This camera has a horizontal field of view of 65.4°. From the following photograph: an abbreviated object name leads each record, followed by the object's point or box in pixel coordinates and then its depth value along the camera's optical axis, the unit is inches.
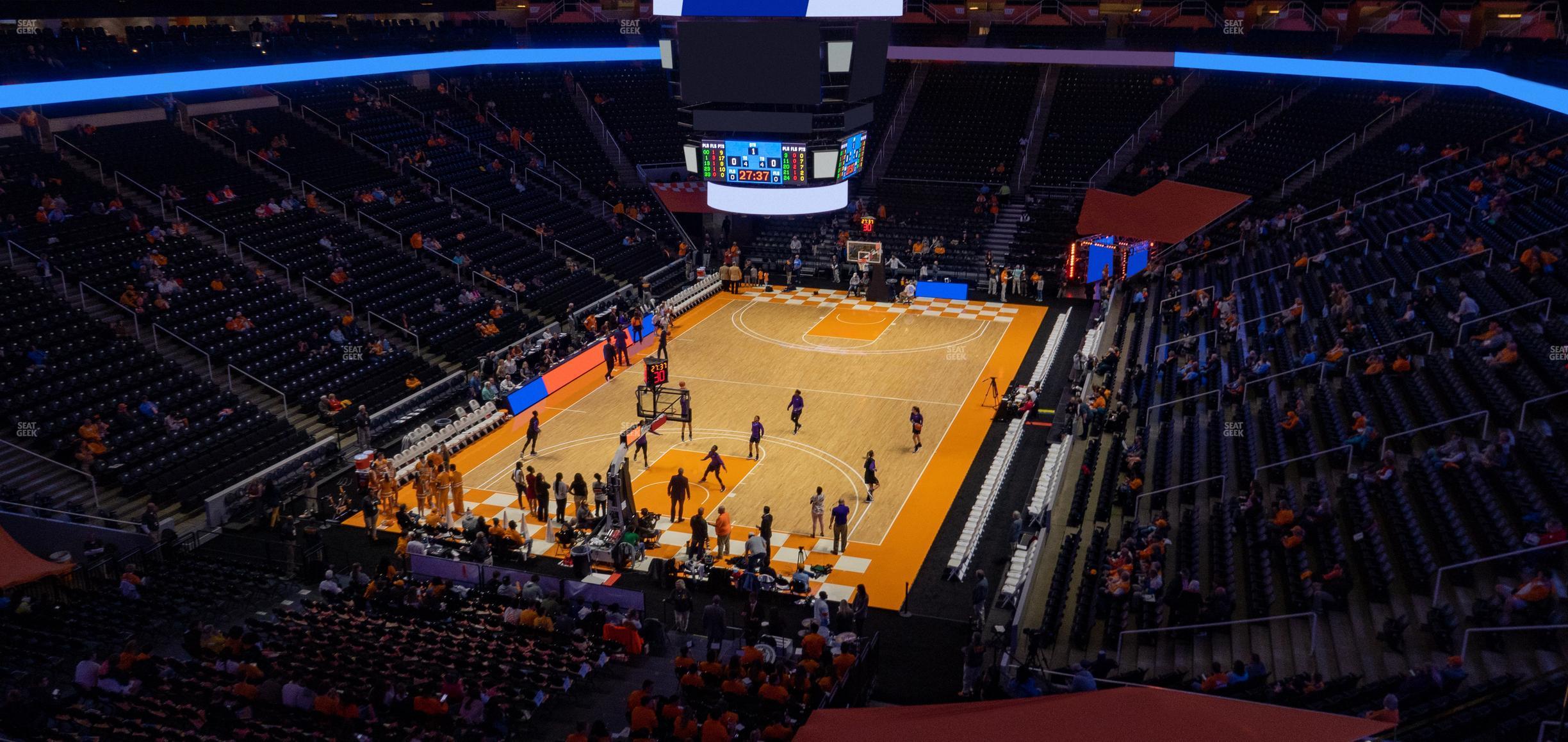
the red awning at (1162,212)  1507.1
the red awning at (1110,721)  394.6
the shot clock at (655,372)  1086.4
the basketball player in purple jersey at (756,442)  1038.4
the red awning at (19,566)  730.2
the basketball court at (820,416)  932.6
